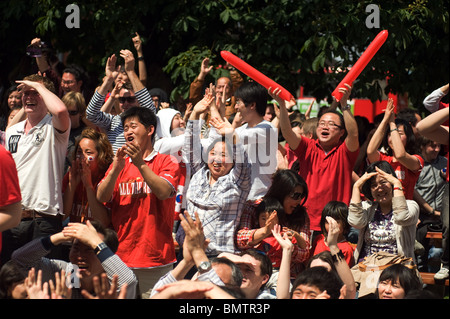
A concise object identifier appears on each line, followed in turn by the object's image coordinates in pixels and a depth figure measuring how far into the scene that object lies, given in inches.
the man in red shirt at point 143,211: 219.5
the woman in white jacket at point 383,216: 235.6
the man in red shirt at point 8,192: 180.7
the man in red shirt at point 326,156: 251.4
